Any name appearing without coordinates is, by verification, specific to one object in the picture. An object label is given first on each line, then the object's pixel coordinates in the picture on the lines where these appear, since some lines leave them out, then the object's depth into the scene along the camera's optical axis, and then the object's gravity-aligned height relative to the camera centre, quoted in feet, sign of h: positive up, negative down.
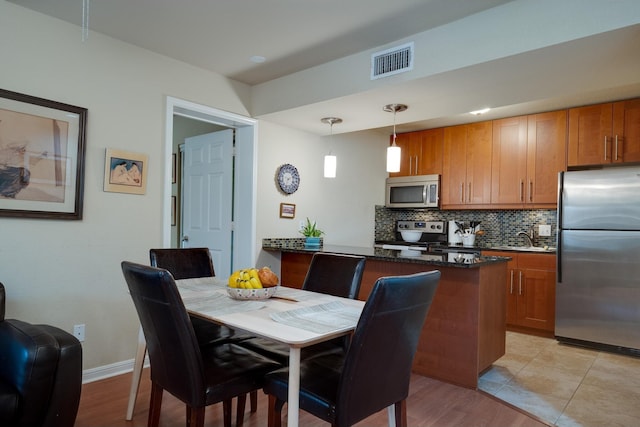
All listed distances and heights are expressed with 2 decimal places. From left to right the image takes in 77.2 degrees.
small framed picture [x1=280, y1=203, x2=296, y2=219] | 12.88 +0.21
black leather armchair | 4.94 -2.15
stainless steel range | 16.43 -0.66
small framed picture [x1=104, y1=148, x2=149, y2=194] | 9.02 +0.95
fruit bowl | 6.08 -1.18
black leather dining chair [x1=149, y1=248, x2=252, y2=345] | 7.01 -1.13
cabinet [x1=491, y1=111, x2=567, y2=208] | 13.43 +2.23
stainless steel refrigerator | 11.09 -0.99
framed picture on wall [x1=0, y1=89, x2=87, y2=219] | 7.61 +1.06
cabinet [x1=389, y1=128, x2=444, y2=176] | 16.35 +2.87
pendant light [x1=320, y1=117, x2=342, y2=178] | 11.45 +1.48
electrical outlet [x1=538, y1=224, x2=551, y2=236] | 14.40 -0.24
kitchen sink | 13.20 -0.86
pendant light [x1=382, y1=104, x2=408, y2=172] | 10.04 +1.64
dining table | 4.47 -1.30
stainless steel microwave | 16.16 +1.19
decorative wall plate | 12.75 +1.24
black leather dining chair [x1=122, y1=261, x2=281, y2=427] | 4.66 -1.84
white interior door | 12.32 +0.61
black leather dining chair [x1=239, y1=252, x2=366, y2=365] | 6.23 -1.25
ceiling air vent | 8.48 +3.45
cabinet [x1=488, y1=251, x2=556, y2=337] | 12.80 -2.27
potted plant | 13.11 -0.56
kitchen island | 8.65 -2.10
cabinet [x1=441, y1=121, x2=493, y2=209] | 15.01 +2.13
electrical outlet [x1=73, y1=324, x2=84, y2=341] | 8.51 -2.56
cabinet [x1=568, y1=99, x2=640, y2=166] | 12.18 +2.87
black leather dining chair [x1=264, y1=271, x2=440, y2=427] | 4.22 -1.65
